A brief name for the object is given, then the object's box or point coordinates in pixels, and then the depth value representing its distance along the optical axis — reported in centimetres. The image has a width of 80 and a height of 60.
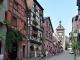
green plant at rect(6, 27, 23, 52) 1049
